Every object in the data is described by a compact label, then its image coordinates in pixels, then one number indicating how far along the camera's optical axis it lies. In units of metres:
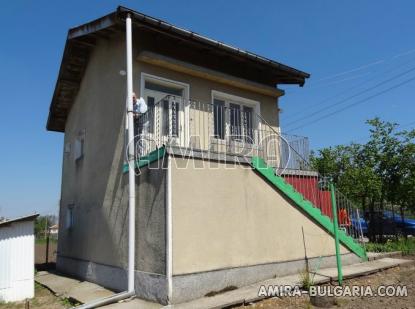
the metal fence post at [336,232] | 6.96
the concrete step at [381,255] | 9.60
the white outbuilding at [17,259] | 8.81
